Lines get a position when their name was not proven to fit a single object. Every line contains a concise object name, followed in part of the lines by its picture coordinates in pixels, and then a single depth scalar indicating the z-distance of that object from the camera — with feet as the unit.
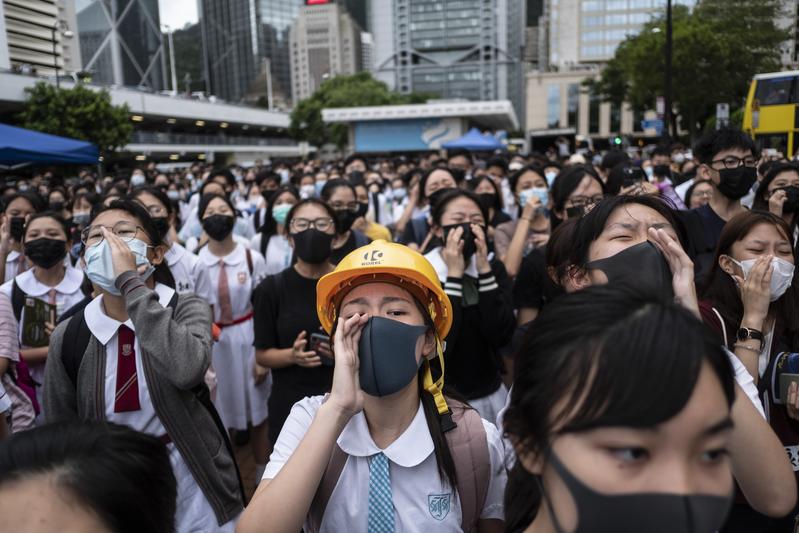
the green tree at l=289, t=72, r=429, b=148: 187.39
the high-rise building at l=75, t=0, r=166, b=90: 189.37
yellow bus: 53.47
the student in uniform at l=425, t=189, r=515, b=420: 10.44
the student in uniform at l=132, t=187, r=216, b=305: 14.73
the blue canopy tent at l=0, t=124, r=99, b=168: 32.48
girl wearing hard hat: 5.10
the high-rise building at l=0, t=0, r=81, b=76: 112.16
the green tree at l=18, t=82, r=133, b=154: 84.43
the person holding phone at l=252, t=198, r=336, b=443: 11.05
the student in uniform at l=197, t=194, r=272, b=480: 15.29
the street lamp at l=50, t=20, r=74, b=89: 71.88
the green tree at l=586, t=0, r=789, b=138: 87.92
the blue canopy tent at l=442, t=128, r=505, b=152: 79.92
